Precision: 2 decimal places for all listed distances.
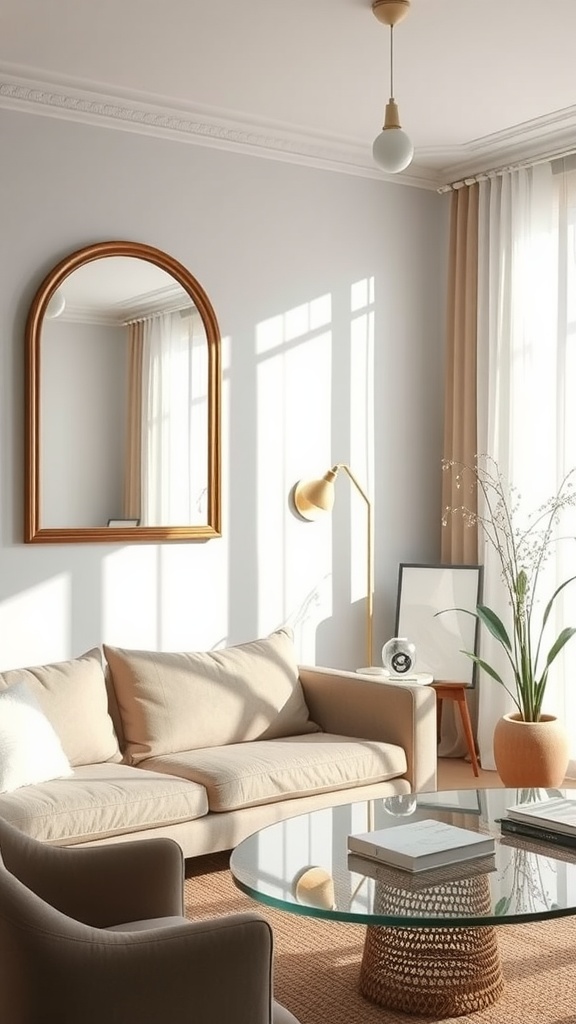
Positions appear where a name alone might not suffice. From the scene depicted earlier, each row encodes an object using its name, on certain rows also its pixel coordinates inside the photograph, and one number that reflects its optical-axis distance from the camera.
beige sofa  3.60
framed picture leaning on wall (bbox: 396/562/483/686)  5.36
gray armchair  1.93
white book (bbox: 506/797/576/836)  2.91
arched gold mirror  4.45
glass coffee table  2.47
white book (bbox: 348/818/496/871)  2.69
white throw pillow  3.58
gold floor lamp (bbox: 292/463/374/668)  5.10
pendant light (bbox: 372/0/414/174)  3.57
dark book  2.90
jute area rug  2.85
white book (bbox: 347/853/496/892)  2.61
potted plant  4.61
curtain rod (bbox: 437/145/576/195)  5.05
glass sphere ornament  4.89
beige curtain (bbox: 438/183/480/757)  5.51
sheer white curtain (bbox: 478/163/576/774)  5.08
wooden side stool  5.12
